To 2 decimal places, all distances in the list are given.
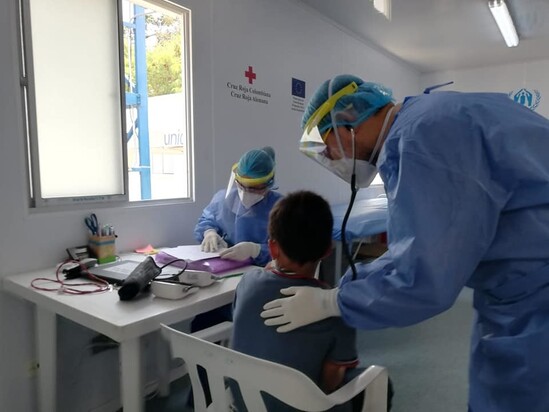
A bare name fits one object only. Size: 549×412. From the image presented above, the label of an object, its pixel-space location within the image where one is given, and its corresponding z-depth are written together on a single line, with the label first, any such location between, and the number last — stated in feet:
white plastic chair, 2.46
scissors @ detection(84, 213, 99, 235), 5.53
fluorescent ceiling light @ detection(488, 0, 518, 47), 10.32
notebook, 4.44
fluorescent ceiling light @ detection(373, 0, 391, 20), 10.68
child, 3.09
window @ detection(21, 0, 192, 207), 5.18
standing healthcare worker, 2.40
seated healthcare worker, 5.66
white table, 3.34
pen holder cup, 5.37
